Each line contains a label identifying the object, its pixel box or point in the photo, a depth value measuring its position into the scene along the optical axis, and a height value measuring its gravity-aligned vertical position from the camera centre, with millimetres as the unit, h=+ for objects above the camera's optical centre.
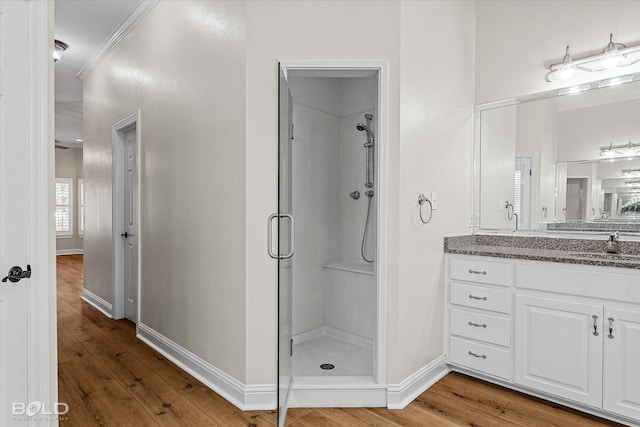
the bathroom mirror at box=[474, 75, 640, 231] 2514 +349
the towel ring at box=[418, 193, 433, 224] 2496 +27
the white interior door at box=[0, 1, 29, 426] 1501 +6
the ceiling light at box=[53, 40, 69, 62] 4113 +1764
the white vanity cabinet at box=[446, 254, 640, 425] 2092 -779
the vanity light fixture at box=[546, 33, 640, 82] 2449 +1000
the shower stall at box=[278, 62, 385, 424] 3281 -172
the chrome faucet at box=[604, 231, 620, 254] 2412 -248
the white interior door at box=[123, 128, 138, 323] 3980 -250
